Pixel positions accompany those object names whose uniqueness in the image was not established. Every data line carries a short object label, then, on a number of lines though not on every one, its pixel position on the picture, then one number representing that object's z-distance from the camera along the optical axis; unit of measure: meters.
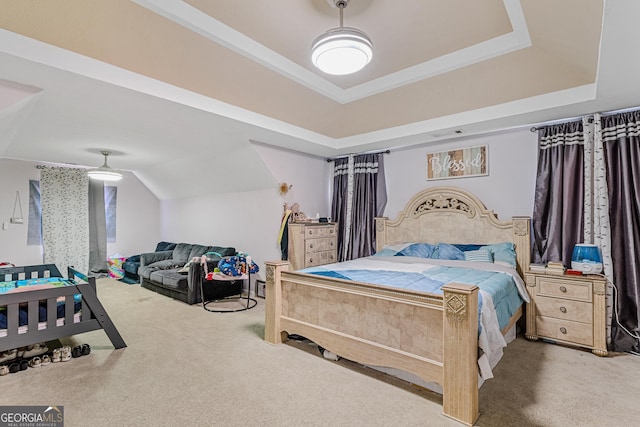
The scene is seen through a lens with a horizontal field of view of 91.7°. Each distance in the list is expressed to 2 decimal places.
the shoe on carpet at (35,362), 2.61
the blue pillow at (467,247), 3.78
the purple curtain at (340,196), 5.24
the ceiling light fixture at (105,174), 4.75
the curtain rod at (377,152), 4.83
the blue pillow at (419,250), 3.96
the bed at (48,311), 2.52
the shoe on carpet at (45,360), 2.67
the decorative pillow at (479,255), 3.50
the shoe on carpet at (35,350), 2.72
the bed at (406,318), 1.91
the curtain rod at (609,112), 3.04
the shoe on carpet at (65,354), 2.72
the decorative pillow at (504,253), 3.39
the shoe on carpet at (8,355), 2.60
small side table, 4.33
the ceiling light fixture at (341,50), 2.04
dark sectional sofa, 4.59
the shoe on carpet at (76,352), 2.80
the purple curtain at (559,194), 3.28
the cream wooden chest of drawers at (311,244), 4.59
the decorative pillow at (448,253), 3.73
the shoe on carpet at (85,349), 2.84
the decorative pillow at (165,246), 6.76
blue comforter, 2.16
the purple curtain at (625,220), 2.95
